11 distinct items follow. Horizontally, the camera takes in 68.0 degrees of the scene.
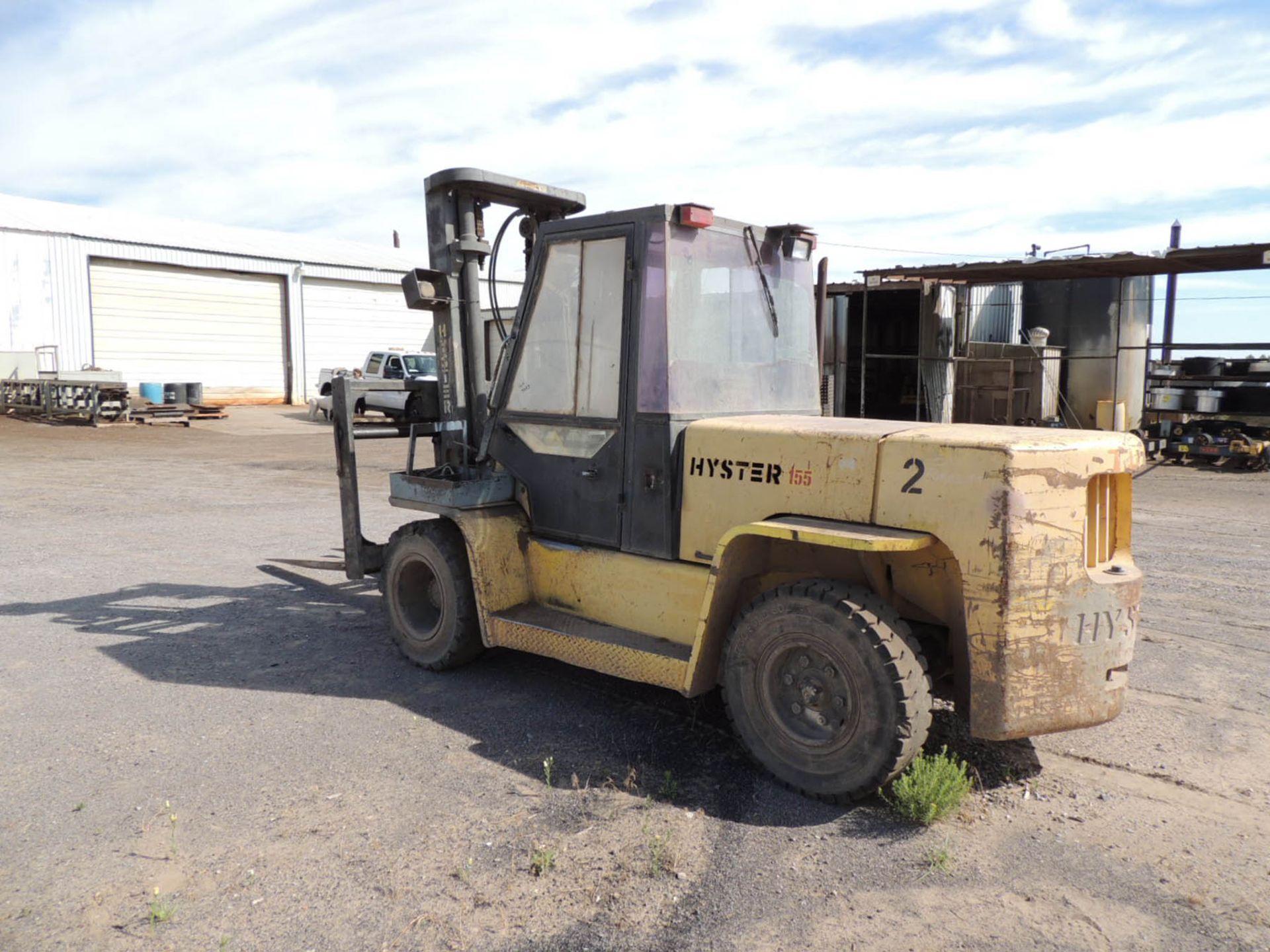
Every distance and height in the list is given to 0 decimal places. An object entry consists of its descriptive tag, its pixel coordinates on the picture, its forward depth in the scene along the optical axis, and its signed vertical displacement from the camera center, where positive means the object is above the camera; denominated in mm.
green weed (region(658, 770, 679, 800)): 3916 -1694
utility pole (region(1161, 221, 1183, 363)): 20019 +1713
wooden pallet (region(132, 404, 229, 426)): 22938 -772
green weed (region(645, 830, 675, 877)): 3350 -1714
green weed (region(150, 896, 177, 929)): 3053 -1728
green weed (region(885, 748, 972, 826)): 3658 -1595
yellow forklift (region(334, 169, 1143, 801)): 3625 -589
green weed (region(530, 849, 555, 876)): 3336 -1709
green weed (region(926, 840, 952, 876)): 3350 -1718
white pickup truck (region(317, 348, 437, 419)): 24969 +446
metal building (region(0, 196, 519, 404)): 24641 +2430
